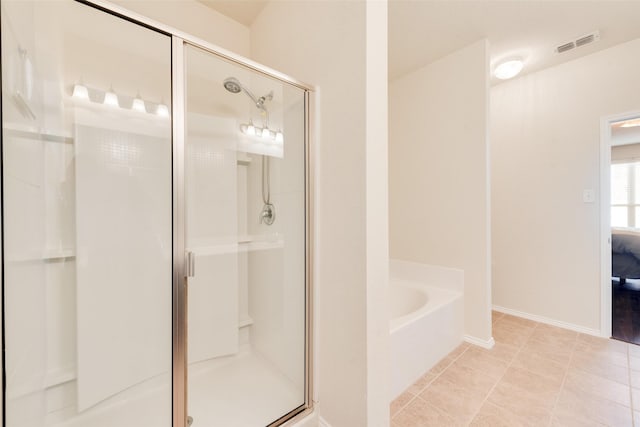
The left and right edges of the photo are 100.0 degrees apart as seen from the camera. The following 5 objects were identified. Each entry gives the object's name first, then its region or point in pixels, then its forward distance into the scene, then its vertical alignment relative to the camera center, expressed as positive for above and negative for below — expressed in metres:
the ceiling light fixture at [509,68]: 2.37 +1.29
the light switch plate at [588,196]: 2.31 +0.13
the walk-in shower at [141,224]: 1.03 -0.05
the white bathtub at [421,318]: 1.63 -0.77
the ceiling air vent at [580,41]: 2.07 +1.35
